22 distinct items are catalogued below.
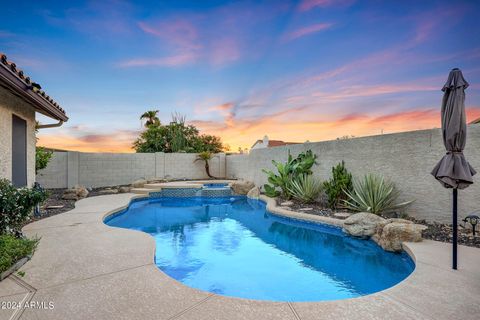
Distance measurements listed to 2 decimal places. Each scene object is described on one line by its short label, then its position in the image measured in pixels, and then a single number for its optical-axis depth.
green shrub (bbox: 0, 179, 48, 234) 3.94
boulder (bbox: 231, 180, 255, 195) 13.65
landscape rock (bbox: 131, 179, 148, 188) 13.88
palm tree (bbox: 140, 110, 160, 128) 30.39
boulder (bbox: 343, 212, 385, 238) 5.94
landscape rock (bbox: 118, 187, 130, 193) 12.91
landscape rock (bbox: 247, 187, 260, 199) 12.69
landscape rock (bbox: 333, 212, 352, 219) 7.49
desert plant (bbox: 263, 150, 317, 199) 10.68
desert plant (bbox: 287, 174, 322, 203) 9.84
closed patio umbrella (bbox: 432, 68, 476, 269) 3.50
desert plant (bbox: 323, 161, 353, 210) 8.49
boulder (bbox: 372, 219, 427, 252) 4.98
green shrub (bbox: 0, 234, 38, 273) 3.18
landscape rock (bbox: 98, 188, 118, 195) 12.65
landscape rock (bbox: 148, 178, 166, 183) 15.03
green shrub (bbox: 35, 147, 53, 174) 9.61
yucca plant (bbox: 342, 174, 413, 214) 7.18
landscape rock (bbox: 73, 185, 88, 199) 10.81
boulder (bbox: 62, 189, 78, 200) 10.37
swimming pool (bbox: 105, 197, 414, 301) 3.96
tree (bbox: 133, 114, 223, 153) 22.78
